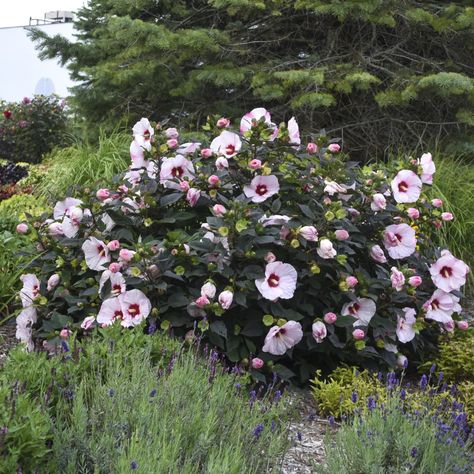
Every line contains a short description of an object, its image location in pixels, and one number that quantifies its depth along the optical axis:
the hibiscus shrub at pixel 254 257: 3.41
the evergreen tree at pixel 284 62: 6.73
